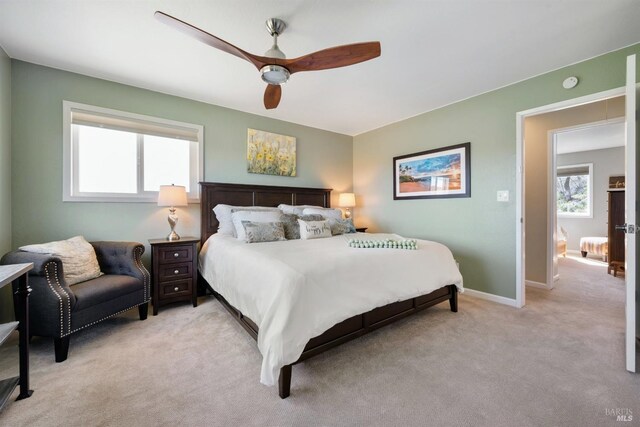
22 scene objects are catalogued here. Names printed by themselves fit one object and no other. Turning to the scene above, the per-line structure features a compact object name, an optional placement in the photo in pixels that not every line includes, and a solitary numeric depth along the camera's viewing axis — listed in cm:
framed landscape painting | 345
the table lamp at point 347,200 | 464
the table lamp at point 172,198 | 293
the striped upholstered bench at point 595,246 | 519
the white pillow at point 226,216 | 324
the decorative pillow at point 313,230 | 318
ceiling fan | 168
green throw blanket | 247
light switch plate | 305
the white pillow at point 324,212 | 375
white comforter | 154
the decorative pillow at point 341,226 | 351
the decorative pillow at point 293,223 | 324
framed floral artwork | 391
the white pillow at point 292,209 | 374
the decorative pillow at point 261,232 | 283
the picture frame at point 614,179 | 525
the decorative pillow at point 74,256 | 219
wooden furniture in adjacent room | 407
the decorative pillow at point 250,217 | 307
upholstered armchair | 185
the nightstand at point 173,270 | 276
